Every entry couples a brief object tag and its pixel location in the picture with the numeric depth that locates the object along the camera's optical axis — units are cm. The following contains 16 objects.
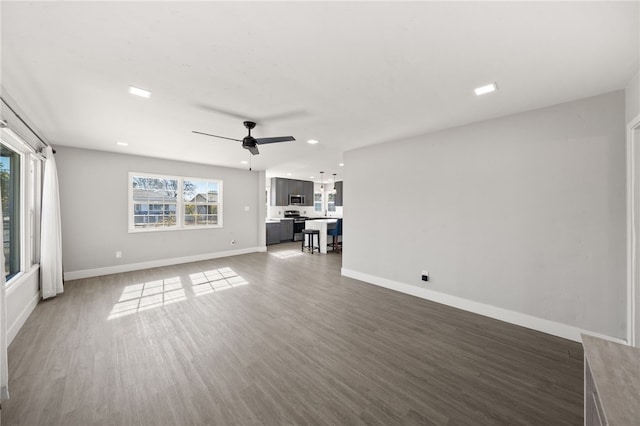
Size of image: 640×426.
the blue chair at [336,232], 739
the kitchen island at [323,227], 732
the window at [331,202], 1102
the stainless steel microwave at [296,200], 939
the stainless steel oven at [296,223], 935
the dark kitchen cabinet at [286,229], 895
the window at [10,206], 290
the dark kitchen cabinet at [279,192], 901
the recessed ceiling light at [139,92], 227
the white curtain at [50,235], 353
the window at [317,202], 1089
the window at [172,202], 526
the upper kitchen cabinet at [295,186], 938
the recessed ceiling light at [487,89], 222
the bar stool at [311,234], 727
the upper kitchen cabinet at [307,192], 984
